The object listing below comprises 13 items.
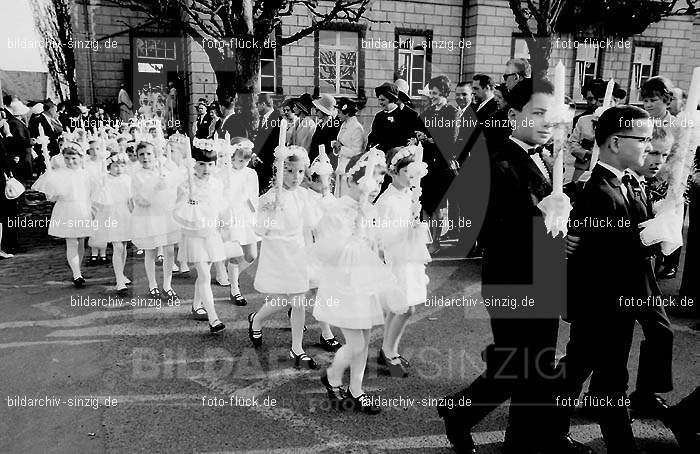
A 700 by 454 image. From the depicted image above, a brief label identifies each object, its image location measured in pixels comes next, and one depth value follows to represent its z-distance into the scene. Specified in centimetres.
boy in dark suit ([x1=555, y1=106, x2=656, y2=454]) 322
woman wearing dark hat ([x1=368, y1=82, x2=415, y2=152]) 810
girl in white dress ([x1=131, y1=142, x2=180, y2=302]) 621
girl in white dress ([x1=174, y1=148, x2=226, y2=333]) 532
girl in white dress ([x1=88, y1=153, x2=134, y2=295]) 659
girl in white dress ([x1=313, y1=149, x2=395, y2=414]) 380
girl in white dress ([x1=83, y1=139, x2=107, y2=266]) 731
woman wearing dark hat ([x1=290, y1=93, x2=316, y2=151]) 939
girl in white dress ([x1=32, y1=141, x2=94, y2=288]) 679
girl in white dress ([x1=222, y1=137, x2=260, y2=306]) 619
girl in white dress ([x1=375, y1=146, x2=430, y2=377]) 418
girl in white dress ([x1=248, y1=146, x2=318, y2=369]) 469
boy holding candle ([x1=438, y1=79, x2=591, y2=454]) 299
